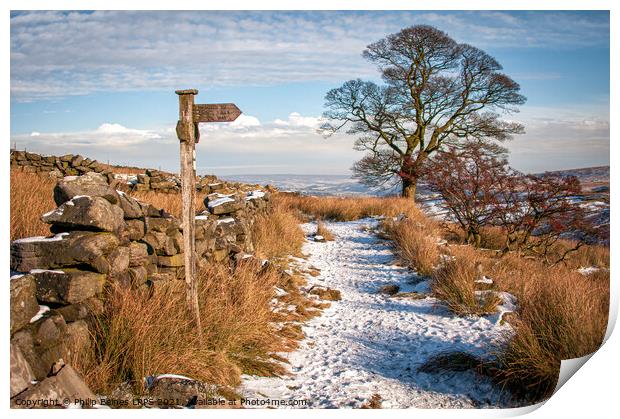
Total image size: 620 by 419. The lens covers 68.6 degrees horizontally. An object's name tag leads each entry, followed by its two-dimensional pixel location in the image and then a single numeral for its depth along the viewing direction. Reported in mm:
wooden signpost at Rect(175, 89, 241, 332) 4035
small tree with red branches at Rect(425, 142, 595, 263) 8359
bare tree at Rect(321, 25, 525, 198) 15219
